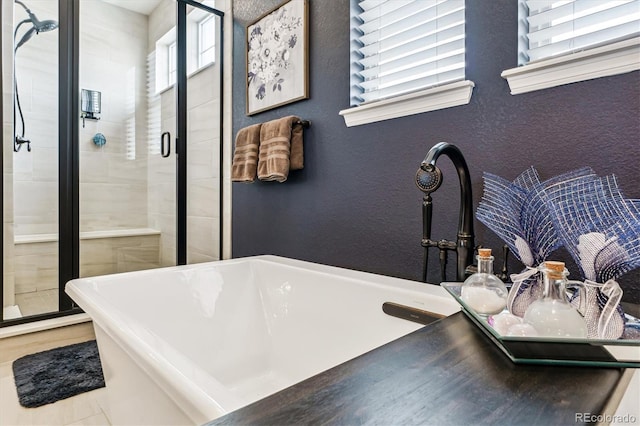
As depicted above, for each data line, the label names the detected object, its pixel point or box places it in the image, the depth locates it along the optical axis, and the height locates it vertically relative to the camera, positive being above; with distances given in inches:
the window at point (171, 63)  106.5 +43.8
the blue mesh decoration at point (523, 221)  33.6 -1.2
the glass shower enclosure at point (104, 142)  85.4 +18.2
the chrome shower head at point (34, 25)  85.9 +44.4
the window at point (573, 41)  38.9 +20.0
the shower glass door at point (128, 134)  103.8 +23.3
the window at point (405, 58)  53.6 +24.9
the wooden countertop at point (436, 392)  16.3 -9.4
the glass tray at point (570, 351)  21.8 -9.0
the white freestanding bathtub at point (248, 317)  42.1 -16.6
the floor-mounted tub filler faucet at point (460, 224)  43.4 -1.9
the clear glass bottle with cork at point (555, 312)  23.3 -6.9
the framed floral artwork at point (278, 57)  77.3 +35.0
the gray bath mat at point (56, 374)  63.8 -32.6
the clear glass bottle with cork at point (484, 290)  30.0 -7.0
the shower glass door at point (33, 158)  82.5 +11.5
